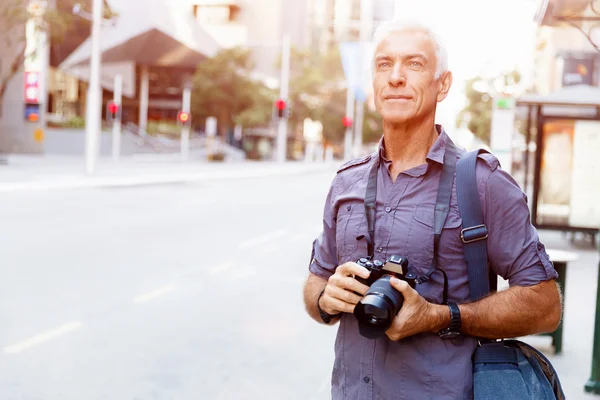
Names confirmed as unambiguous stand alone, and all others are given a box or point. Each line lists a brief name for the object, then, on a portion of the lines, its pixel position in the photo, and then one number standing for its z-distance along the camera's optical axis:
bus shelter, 14.46
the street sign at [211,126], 55.97
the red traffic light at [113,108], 42.66
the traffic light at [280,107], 47.48
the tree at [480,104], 42.51
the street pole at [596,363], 5.56
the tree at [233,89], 68.19
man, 2.12
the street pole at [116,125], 43.14
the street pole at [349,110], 69.81
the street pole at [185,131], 53.47
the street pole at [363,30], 79.44
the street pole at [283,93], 51.97
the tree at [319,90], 70.69
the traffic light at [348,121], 67.12
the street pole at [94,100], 28.22
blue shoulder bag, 2.10
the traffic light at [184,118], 52.69
